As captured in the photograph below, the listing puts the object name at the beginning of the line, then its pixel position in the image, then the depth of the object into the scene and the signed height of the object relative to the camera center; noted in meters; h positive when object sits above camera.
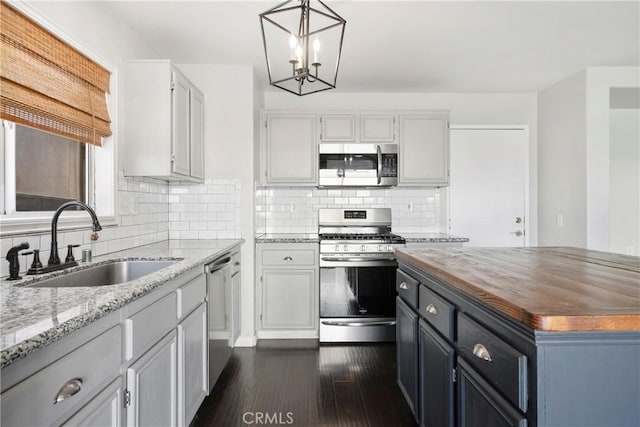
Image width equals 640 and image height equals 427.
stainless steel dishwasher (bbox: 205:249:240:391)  2.27 -0.71
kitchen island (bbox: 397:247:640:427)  0.87 -0.38
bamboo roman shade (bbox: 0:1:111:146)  1.53 +0.66
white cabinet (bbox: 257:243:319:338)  3.37 -0.72
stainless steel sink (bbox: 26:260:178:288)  1.75 -0.33
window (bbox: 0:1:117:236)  1.57 +0.44
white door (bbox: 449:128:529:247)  4.10 +0.31
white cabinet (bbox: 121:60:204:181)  2.42 +0.66
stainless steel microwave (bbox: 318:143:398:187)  3.68 +0.50
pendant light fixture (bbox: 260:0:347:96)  1.72 +1.40
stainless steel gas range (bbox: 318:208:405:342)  3.31 -0.73
